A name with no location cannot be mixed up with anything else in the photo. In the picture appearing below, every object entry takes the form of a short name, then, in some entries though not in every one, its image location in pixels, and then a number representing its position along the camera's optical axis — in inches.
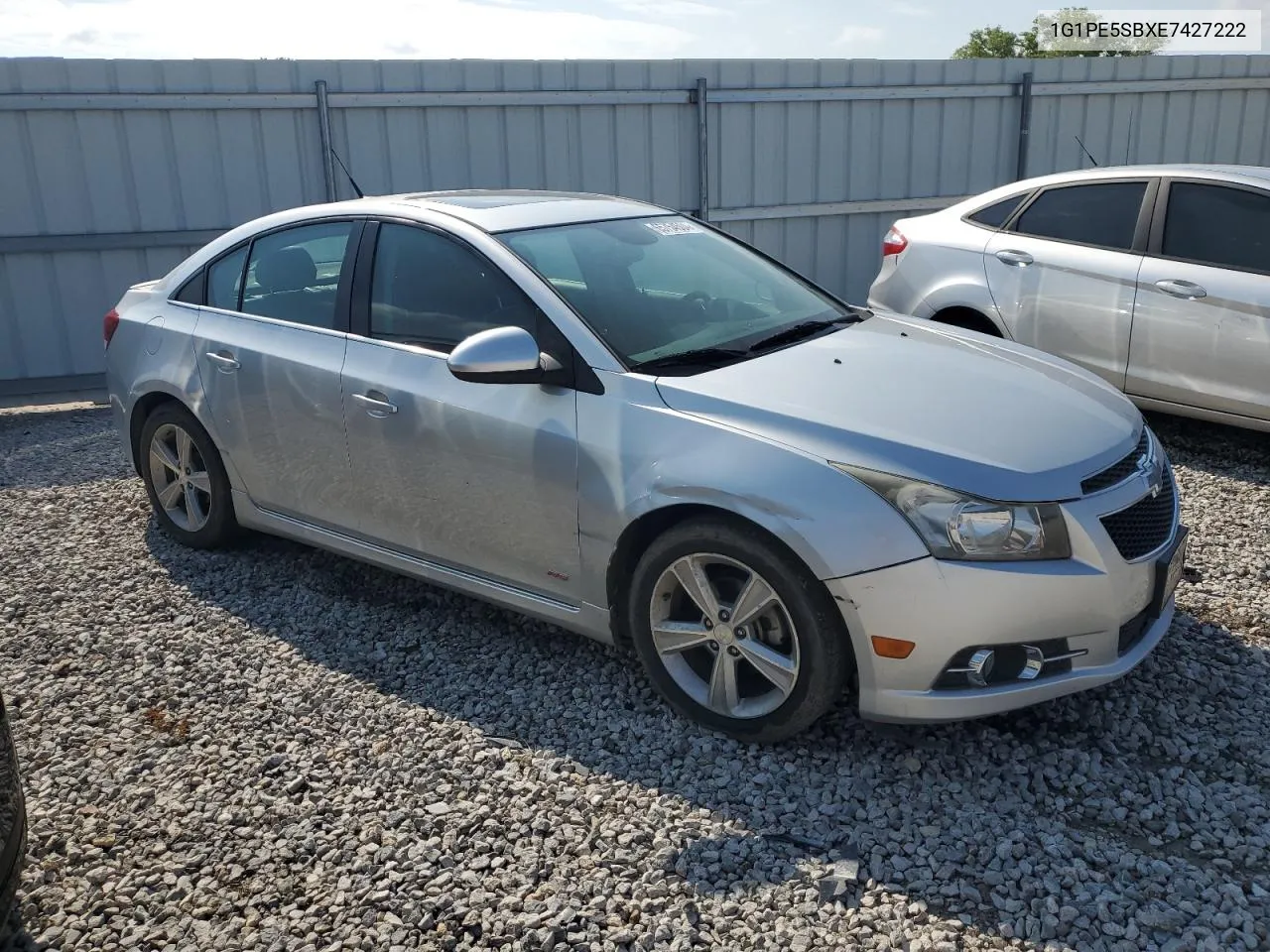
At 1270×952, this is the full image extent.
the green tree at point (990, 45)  2532.0
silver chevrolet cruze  126.6
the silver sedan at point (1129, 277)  234.7
